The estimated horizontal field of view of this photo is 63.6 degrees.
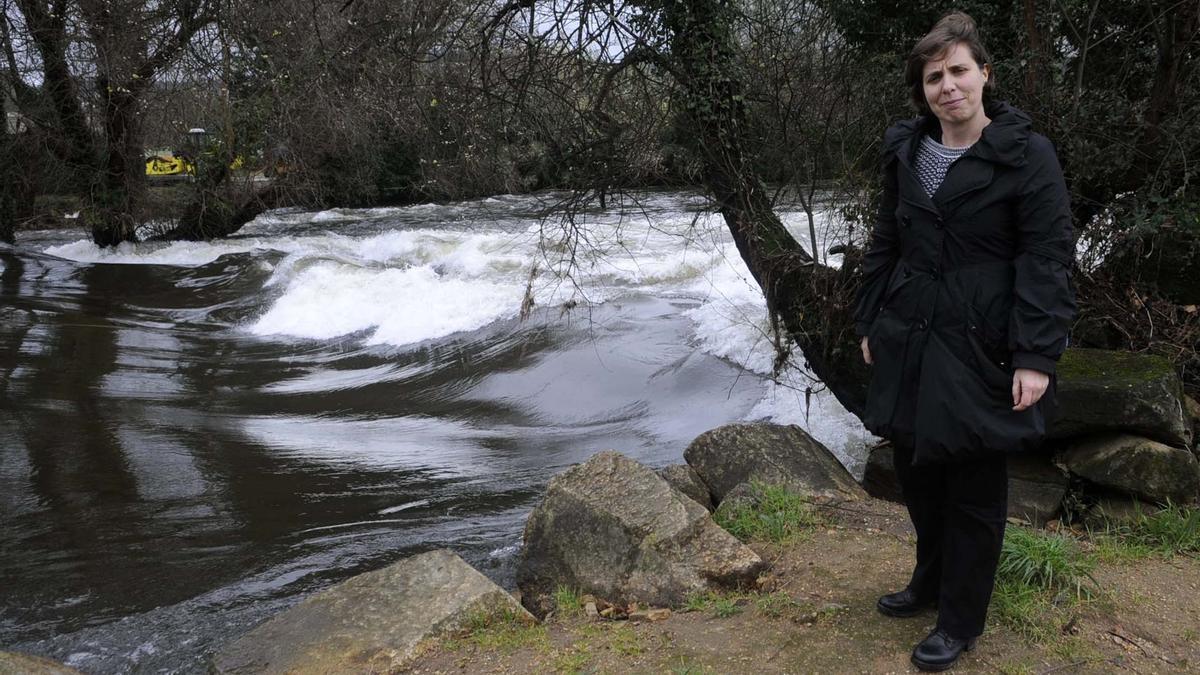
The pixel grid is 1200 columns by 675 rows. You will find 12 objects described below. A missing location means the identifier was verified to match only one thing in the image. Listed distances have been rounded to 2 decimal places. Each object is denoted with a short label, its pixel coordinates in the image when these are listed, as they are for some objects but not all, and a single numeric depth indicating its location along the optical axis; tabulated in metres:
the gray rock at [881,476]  6.45
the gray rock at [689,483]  5.67
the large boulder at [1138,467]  5.00
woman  2.79
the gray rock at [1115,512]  5.03
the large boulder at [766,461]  5.49
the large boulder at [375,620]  3.95
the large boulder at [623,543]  4.23
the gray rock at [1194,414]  5.50
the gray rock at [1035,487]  5.43
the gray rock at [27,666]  3.86
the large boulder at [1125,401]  5.12
